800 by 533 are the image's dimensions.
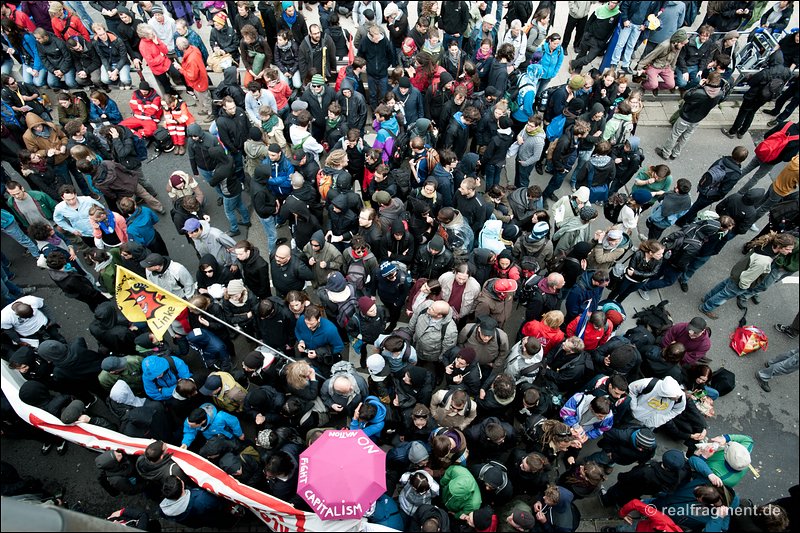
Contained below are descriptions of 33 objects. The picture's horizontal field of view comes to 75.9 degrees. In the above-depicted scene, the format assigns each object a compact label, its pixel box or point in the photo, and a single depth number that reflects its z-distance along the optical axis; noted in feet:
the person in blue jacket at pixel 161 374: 19.35
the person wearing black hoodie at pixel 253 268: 22.20
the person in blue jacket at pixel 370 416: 18.02
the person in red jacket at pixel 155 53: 33.53
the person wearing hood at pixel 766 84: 32.37
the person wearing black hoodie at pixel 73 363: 19.76
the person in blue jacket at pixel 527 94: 31.14
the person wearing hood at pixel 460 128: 28.14
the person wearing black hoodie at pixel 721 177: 27.43
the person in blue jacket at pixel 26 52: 36.19
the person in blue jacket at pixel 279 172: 25.27
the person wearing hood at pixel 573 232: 24.89
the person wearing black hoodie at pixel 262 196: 25.16
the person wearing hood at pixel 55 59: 35.39
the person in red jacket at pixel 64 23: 35.50
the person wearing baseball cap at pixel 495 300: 21.47
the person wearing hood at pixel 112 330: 21.07
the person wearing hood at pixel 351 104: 30.04
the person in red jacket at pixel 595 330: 21.20
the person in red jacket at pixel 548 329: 20.94
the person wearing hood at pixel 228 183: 27.25
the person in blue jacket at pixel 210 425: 18.67
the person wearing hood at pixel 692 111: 30.58
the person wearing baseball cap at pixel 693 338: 20.83
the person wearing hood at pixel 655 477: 17.33
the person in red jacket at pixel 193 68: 34.32
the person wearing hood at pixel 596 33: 37.76
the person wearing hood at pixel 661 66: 35.88
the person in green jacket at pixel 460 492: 16.58
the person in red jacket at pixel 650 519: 16.97
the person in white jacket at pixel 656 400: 18.54
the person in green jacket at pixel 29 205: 25.56
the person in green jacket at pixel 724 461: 17.08
